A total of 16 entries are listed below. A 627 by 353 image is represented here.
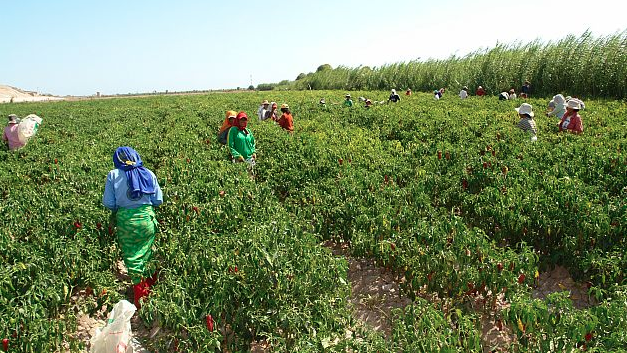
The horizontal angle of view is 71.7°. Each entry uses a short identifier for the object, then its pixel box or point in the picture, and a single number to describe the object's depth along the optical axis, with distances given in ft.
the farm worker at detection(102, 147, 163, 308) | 15.81
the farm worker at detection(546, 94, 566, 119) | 40.32
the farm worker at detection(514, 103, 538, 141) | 30.73
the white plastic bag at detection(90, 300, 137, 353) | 11.94
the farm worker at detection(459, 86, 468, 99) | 67.58
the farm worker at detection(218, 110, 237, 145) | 30.07
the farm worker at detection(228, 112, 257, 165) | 26.66
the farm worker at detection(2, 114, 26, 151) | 36.70
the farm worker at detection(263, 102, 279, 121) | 47.28
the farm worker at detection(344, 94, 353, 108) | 57.26
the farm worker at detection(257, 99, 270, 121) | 47.44
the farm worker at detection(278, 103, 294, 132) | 37.35
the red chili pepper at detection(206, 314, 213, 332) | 11.44
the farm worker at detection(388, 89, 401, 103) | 66.49
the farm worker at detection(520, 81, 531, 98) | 68.76
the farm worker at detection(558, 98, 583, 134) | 31.12
